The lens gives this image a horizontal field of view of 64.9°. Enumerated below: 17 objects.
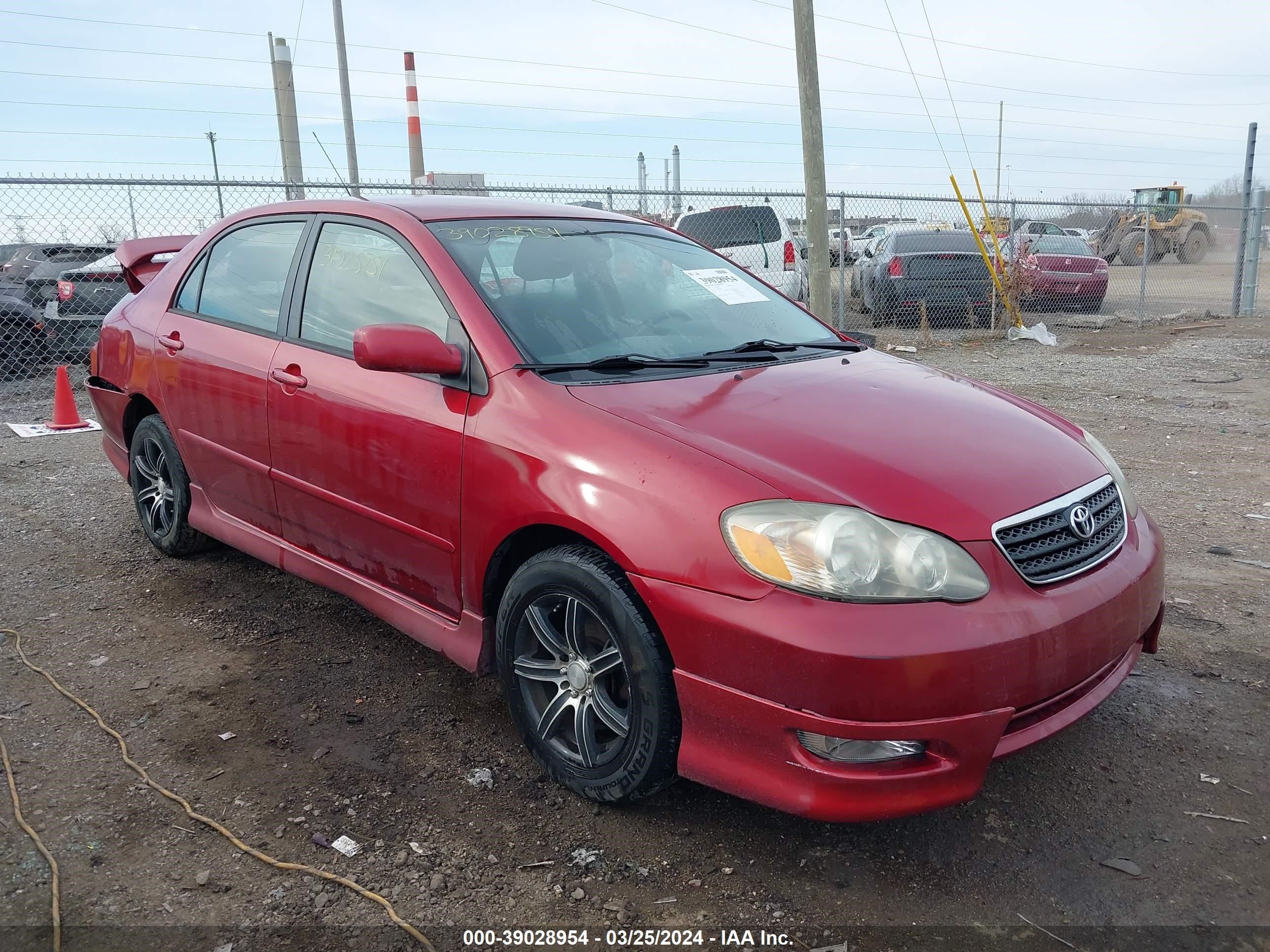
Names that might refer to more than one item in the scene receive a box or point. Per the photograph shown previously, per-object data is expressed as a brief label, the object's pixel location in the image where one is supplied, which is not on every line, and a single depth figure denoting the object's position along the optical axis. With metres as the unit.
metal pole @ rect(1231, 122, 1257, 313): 15.95
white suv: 12.48
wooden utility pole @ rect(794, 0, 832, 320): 9.98
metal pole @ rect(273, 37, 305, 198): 17.44
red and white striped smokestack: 23.84
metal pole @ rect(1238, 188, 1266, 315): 15.80
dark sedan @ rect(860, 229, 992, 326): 13.34
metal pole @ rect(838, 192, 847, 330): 11.30
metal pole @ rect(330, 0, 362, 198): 21.70
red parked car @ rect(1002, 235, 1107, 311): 15.03
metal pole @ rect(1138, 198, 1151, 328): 14.11
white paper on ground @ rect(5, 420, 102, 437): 7.86
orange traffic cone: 8.02
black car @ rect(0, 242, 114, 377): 9.92
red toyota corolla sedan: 2.26
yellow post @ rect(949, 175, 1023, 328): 13.25
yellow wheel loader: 17.56
